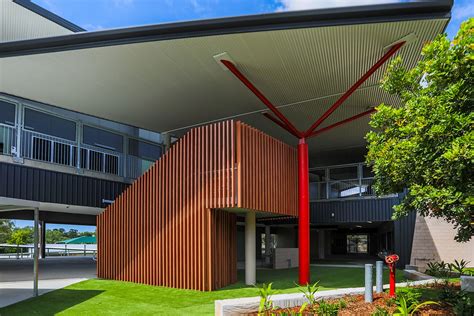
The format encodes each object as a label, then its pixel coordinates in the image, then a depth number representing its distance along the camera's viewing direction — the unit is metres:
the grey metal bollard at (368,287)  8.25
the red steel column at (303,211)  13.74
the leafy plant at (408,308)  6.46
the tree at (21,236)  27.61
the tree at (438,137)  6.61
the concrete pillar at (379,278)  9.09
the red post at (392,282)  8.61
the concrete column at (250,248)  13.24
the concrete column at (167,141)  22.13
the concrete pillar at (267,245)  24.56
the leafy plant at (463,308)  6.91
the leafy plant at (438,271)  13.09
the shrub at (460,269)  13.39
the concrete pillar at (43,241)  28.66
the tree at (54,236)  29.94
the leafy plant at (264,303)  6.96
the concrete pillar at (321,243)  31.06
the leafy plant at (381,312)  6.84
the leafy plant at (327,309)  7.04
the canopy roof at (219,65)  11.10
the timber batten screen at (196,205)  12.18
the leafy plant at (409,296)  7.75
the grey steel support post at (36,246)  10.91
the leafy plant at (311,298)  7.63
